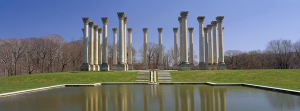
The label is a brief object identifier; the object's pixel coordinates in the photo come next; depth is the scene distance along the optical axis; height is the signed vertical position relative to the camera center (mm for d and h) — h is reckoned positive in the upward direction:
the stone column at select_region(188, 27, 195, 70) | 54047 +5542
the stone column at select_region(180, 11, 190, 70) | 46594 +4833
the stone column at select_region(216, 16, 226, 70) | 48094 +3421
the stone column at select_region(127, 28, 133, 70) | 57166 +3492
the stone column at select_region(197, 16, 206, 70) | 49938 +5190
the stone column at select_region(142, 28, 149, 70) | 57062 +31
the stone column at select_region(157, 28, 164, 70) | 57625 +2506
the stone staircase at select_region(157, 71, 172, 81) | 33312 -2890
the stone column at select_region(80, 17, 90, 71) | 50375 +5602
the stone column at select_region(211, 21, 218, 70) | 51625 +3920
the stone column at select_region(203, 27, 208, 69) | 55494 +5120
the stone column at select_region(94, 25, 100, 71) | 53891 +3135
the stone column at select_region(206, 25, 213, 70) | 53562 +3000
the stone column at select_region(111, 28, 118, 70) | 48331 +3190
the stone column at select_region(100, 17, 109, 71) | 49316 +3700
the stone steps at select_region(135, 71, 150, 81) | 33438 -2802
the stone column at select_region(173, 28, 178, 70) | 55538 +2108
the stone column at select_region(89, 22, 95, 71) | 51812 +4484
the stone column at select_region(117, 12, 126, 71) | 46031 +4079
